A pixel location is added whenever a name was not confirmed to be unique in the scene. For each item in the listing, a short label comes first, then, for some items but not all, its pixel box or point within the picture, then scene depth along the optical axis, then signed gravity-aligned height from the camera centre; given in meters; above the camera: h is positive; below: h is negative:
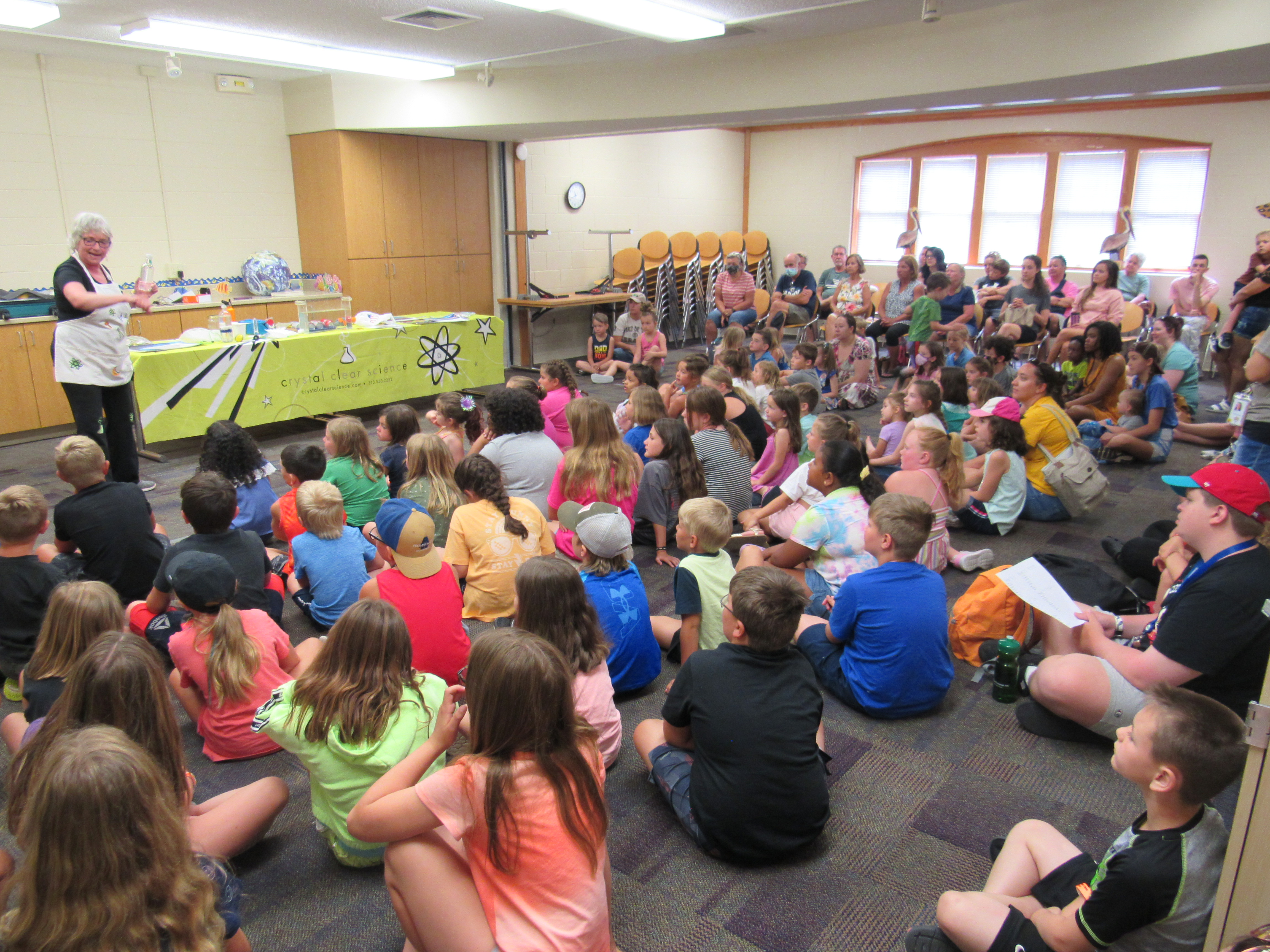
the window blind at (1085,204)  10.02 +0.39
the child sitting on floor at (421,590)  2.58 -1.06
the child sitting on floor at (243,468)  3.79 -0.99
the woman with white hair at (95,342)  4.55 -0.53
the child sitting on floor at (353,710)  1.91 -1.04
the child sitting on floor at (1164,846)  1.50 -1.08
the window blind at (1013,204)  10.55 +0.42
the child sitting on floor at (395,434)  4.27 -0.96
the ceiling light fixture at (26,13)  5.00 +1.36
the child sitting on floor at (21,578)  2.68 -1.04
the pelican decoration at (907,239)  10.94 -0.01
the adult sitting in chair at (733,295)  9.73 -0.63
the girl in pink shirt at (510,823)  1.51 -1.02
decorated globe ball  7.80 -0.28
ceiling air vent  5.26 +1.38
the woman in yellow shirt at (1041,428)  4.59 -1.01
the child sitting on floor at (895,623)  2.63 -1.18
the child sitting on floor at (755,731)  2.00 -1.14
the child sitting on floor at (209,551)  2.77 -1.01
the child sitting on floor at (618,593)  2.69 -1.10
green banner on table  5.68 -0.98
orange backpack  3.06 -1.34
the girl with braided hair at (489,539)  3.23 -1.12
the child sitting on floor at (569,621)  2.22 -0.99
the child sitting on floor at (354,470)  3.90 -1.03
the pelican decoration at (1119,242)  9.67 -0.05
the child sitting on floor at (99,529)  3.15 -1.05
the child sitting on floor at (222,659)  2.31 -1.16
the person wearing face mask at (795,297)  9.45 -0.64
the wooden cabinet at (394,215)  7.89 +0.26
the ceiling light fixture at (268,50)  5.73 +1.40
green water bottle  2.88 -1.44
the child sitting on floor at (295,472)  3.73 -1.00
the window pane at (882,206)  11.48 +0.44
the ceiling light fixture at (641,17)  4.80 +1.31
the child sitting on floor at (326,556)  3.06 -1.14
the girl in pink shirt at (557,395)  4.99 -0.90
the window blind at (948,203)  11.02 +0.45
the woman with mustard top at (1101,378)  5.94 -0.97
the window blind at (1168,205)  9.48 +0.36
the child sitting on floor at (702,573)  2.79 -1.08
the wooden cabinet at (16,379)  6.08 -0.95
